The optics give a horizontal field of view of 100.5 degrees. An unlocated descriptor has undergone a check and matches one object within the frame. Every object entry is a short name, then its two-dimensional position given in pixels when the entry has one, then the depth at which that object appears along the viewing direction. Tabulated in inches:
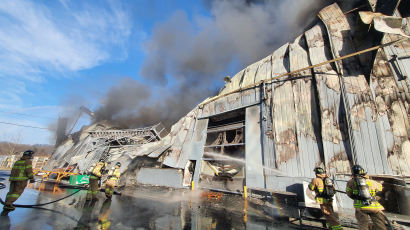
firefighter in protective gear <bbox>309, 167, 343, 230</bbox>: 154.6
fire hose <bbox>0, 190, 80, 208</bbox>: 202.2
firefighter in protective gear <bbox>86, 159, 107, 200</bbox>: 250.1
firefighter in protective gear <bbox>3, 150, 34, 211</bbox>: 180.1
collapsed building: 278.1
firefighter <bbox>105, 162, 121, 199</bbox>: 268.1
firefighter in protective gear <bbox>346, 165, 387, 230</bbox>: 131.3
